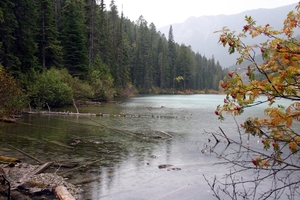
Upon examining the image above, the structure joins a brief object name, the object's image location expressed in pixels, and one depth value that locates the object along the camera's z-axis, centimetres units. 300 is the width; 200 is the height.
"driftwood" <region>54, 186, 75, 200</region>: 747
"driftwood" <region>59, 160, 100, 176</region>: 980
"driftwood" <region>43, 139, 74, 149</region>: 1421
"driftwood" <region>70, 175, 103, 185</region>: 911
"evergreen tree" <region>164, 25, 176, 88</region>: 10712
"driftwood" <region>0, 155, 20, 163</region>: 1000
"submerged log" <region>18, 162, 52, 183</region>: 848
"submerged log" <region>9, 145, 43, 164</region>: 1119
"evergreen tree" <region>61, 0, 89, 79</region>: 4522
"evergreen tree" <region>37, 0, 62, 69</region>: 3712
